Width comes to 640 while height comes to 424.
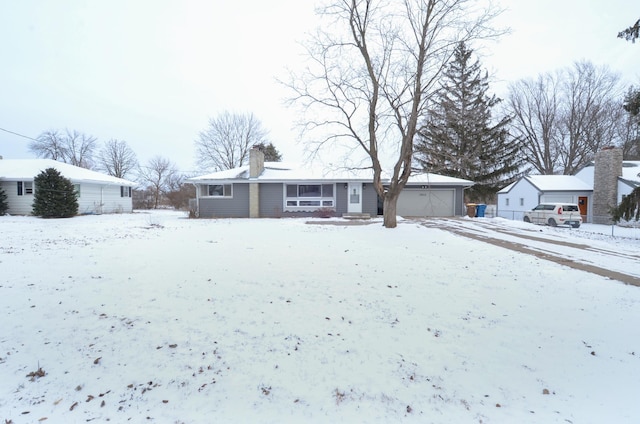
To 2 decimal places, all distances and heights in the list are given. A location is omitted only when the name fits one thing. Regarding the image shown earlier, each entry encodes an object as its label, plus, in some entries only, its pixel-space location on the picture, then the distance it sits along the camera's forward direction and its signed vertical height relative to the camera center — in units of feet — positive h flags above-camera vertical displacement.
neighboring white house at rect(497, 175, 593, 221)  77.77 +3.52
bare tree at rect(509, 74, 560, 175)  112.06 +28.64
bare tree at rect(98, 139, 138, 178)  152.76 +22.11
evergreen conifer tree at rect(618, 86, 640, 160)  94.84 +21.66
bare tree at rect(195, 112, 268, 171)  133.39 +26.20
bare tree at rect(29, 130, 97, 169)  144.97 +26.95
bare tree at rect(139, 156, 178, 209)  146.00 +14.66
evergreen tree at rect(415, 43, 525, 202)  104.58 +21.10
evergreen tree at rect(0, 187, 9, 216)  65.00 +0.28
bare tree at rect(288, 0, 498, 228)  39.42 +15.90
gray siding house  66.64 +2.49
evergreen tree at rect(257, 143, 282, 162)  137.49 +23.93
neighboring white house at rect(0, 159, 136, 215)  67.77 +4.42
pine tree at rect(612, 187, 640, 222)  36.81 -0.13
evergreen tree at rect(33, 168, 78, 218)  61.00 +1.80
